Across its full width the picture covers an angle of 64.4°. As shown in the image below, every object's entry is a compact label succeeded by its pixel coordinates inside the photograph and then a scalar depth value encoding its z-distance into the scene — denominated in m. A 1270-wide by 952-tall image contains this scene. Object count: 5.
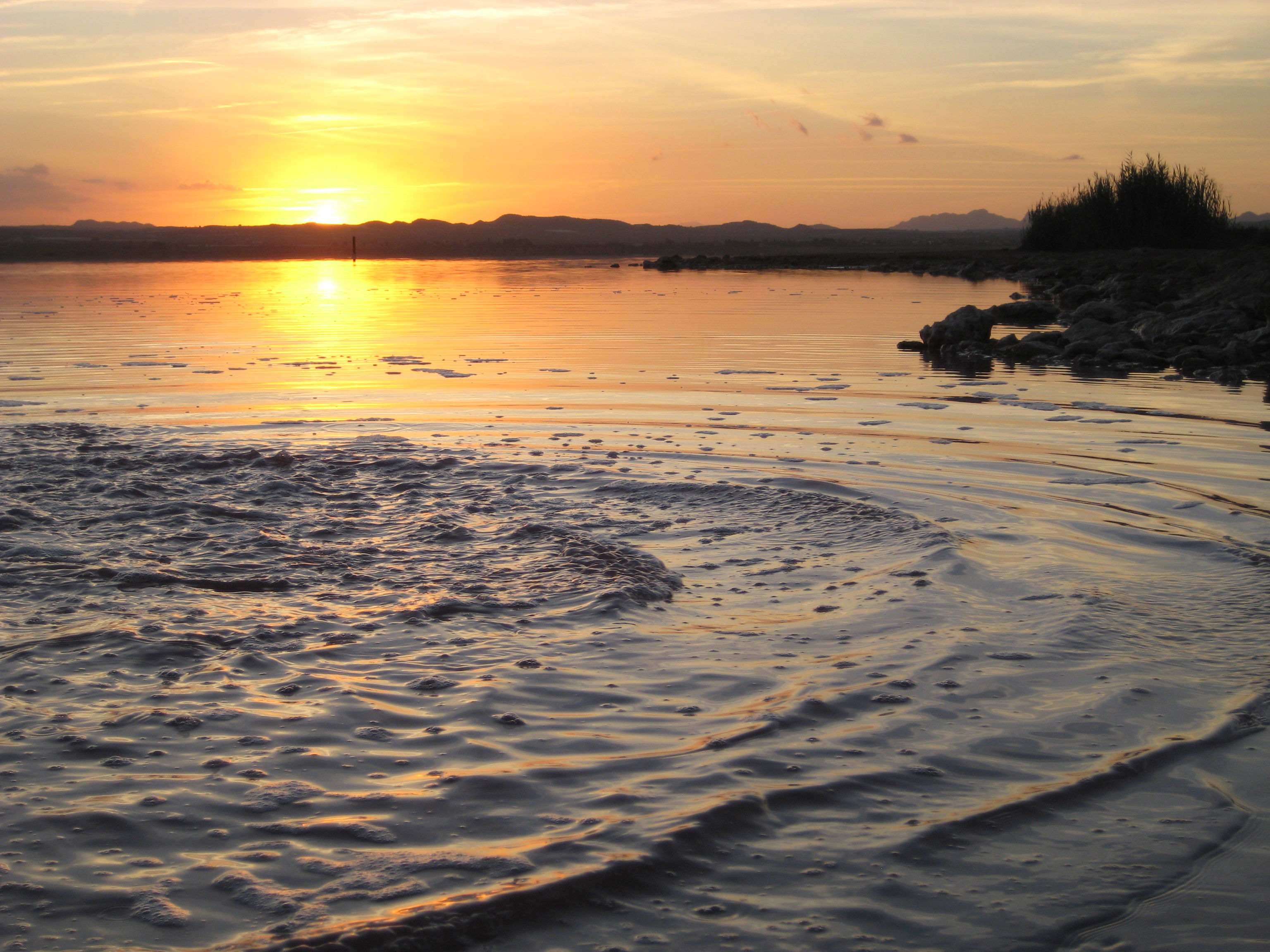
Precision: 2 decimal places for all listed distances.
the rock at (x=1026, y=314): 21.95
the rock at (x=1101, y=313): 20.50
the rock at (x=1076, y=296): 26.67
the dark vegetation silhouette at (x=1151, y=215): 38.38
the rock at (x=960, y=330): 17.41
